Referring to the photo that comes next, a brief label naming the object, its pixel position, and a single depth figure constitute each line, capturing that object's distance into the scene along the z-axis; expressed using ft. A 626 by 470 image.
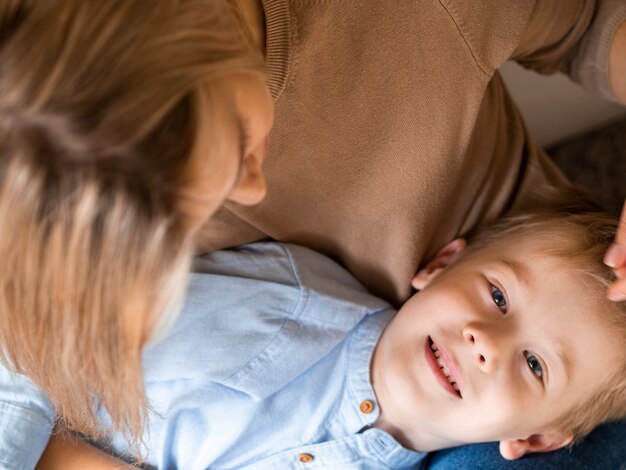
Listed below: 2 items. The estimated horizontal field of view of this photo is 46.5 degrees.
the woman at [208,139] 1.83
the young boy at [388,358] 3.40
